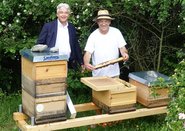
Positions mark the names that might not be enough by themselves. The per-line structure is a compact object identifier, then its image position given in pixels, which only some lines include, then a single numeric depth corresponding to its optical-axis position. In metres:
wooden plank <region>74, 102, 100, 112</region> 5.84
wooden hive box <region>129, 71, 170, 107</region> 5.56
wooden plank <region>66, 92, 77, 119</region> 5.14
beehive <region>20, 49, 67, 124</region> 4.80
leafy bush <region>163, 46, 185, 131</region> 3.37
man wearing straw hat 5.78
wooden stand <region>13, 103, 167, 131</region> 4.97
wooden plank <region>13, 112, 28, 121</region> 5.34
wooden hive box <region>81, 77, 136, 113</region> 5.28
